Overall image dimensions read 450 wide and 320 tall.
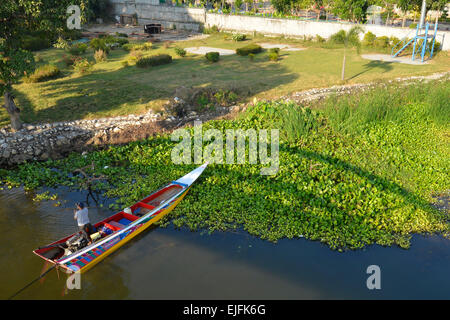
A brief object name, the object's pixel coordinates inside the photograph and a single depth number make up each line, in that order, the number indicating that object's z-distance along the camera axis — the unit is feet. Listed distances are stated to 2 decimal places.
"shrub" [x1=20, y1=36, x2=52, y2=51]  123.13
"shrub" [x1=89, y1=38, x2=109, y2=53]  118.83
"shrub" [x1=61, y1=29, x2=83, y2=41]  141.86
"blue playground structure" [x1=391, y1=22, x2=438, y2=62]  106.15
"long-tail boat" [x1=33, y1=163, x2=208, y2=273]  33.06
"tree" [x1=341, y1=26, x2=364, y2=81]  87.72
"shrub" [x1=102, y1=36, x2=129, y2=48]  130.66
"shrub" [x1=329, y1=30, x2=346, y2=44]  90.97
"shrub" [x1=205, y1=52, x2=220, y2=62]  108.06
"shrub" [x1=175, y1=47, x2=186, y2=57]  115.75
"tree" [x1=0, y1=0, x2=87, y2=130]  52.65
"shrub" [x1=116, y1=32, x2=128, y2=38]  153.38
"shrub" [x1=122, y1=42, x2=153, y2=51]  126.00
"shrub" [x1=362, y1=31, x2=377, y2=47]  125.80
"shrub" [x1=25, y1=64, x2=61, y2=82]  86.22
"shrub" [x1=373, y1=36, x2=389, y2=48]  121.80
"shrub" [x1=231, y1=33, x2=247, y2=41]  144.77
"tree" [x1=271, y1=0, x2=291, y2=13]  163.73
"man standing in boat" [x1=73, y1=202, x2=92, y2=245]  34.81
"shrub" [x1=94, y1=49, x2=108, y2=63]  109.70
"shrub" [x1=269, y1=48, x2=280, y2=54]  118.42
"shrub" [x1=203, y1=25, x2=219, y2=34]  166.91
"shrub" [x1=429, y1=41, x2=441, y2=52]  113.50
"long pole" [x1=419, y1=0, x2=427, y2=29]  108.99
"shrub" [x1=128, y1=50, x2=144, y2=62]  106.73
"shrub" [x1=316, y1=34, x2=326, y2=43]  135.95
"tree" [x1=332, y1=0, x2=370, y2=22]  143.25
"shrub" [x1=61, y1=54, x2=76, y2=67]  103.58
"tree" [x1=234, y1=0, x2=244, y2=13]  177.27
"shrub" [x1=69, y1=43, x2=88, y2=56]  120.88
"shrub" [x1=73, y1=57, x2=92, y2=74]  95.76
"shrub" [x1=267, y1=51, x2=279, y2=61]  110.63
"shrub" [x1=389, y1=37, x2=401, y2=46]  120.37
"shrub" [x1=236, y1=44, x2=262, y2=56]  118.50
